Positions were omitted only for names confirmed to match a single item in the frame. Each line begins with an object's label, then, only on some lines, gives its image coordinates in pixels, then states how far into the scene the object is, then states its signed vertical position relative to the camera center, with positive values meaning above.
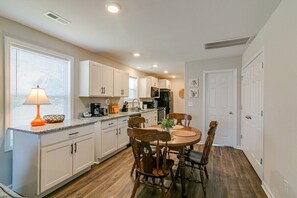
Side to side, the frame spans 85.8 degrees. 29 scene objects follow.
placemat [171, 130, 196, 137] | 2.42 -0.56
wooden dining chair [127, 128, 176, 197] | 1.83 -0.70
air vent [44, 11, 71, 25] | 2.12 +1.10
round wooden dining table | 2.04 -0.57
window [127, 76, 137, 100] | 5.70 +0.35
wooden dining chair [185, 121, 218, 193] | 2.21 -0.80
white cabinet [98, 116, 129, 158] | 3.35 -0.87
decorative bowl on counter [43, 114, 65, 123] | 2.63 -0.36
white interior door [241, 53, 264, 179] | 2.61 -0.28
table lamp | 2.30 -0.05
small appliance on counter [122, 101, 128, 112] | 4.89 -0.30
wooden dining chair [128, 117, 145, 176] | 2.86 -0.46
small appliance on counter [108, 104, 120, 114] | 4.36 -0.30
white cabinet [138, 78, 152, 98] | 6.07 +0.36
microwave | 6.50 +0.23
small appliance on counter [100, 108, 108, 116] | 3.87 -0.35
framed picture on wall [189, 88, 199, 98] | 4.72 +0.14
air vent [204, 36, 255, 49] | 3.07 +1.13
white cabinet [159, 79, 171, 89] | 7.49 +0.64
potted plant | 2.59 -0.43
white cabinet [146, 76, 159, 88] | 6.45 +0.68
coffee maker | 3.73 -0.30
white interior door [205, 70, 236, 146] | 4.39 -0.17
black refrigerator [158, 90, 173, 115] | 7.27 -0.11
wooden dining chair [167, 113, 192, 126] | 3.41 -0.42
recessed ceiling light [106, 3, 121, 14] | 1.90 +1.10
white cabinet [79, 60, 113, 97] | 3.39 +0.40
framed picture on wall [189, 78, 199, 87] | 4.71 +0.47
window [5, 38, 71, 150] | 2.29 +0.29
